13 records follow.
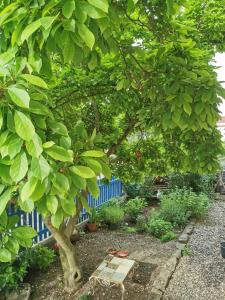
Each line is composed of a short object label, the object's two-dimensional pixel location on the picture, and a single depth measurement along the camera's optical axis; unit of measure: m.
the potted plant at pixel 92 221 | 5.39
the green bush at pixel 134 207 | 6.25
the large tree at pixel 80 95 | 0.90
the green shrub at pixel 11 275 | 2.95
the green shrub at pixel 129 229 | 5.43
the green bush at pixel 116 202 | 6.42
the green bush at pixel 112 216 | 5.62
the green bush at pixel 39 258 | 3.51
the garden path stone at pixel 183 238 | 4.81
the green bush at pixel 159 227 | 5.26
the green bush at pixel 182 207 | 5.90
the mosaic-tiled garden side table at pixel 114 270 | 2.89
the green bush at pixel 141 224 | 5.51
